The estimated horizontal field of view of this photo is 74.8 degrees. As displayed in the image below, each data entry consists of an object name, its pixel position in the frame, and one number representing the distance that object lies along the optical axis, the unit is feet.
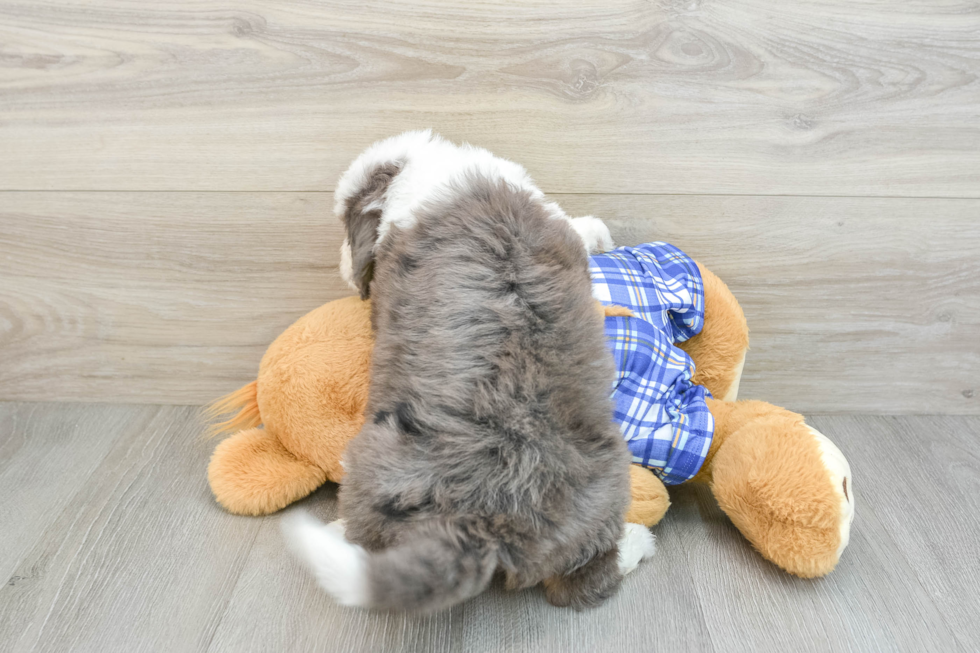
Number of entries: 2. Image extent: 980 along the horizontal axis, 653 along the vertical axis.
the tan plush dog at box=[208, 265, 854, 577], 2.29
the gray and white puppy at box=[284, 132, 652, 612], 1.75
